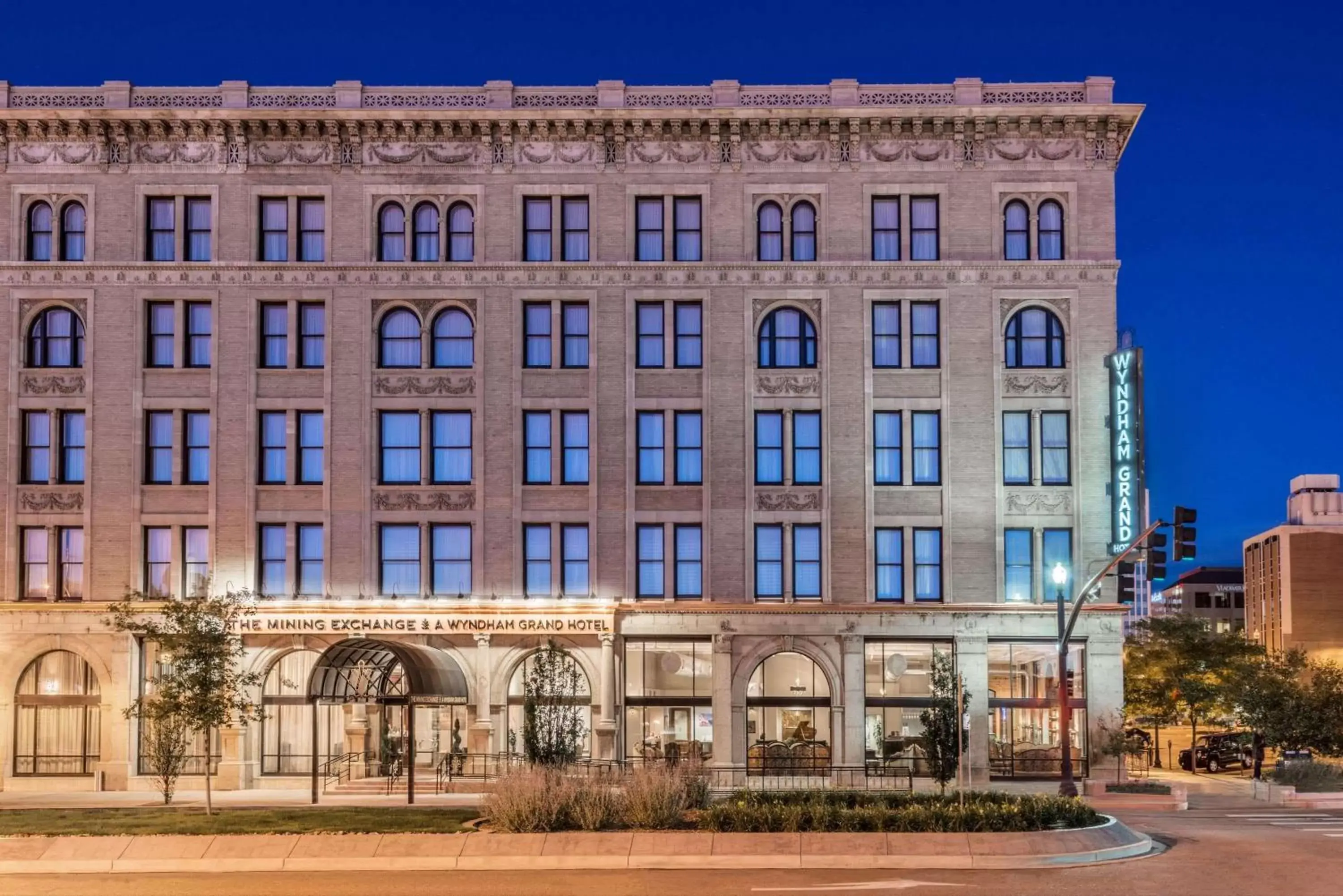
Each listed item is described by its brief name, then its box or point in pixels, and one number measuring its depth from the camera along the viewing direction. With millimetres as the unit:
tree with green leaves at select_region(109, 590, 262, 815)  33594
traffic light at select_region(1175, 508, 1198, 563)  32219
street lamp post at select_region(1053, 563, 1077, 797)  35969
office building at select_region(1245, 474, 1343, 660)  166500
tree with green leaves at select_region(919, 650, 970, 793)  38000
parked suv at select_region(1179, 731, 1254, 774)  51281
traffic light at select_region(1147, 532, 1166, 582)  35562
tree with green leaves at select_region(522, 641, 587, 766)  36812
